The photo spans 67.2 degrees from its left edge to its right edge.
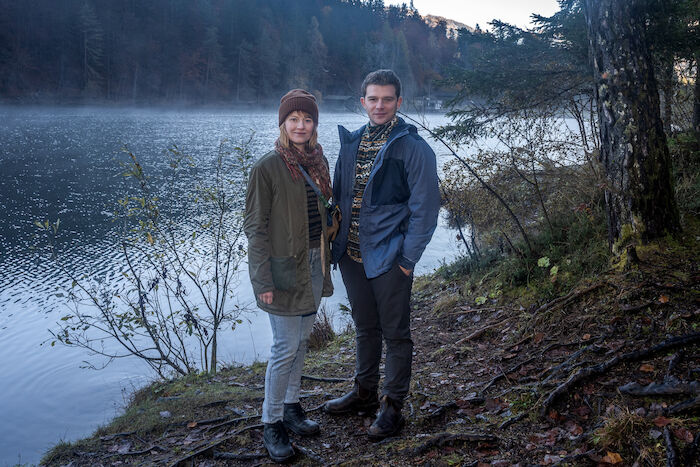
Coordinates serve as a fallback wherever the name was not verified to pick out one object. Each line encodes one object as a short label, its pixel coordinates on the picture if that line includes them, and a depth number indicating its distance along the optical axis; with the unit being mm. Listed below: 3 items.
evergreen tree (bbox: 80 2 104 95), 49781
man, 3289
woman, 3234
